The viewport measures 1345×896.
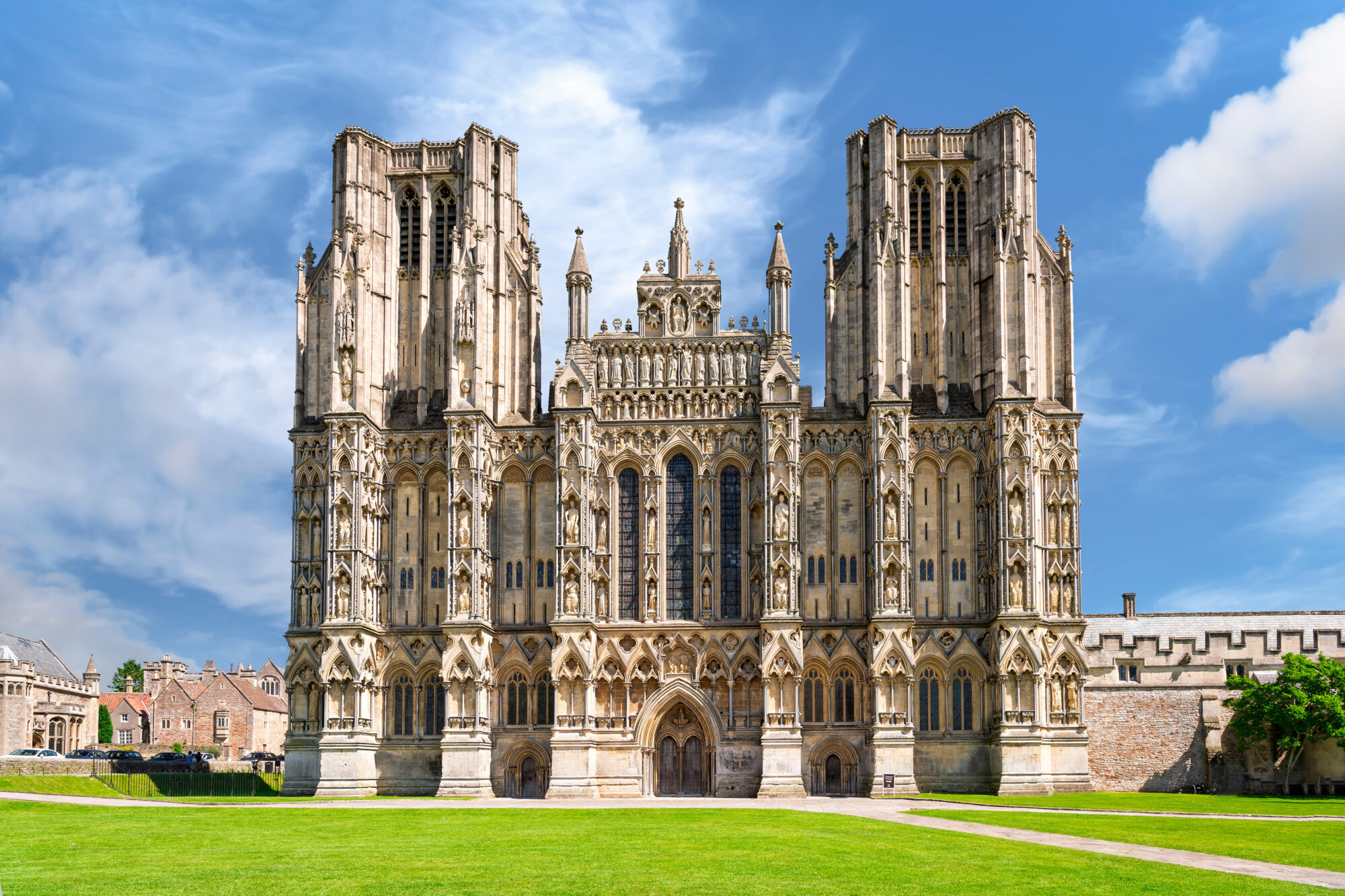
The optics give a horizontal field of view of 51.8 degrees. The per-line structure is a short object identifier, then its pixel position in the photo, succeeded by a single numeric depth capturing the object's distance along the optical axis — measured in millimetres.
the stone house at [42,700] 94250
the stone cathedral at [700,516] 61531
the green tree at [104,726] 117938
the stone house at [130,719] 118938
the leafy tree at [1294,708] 62406
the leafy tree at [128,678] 148500
